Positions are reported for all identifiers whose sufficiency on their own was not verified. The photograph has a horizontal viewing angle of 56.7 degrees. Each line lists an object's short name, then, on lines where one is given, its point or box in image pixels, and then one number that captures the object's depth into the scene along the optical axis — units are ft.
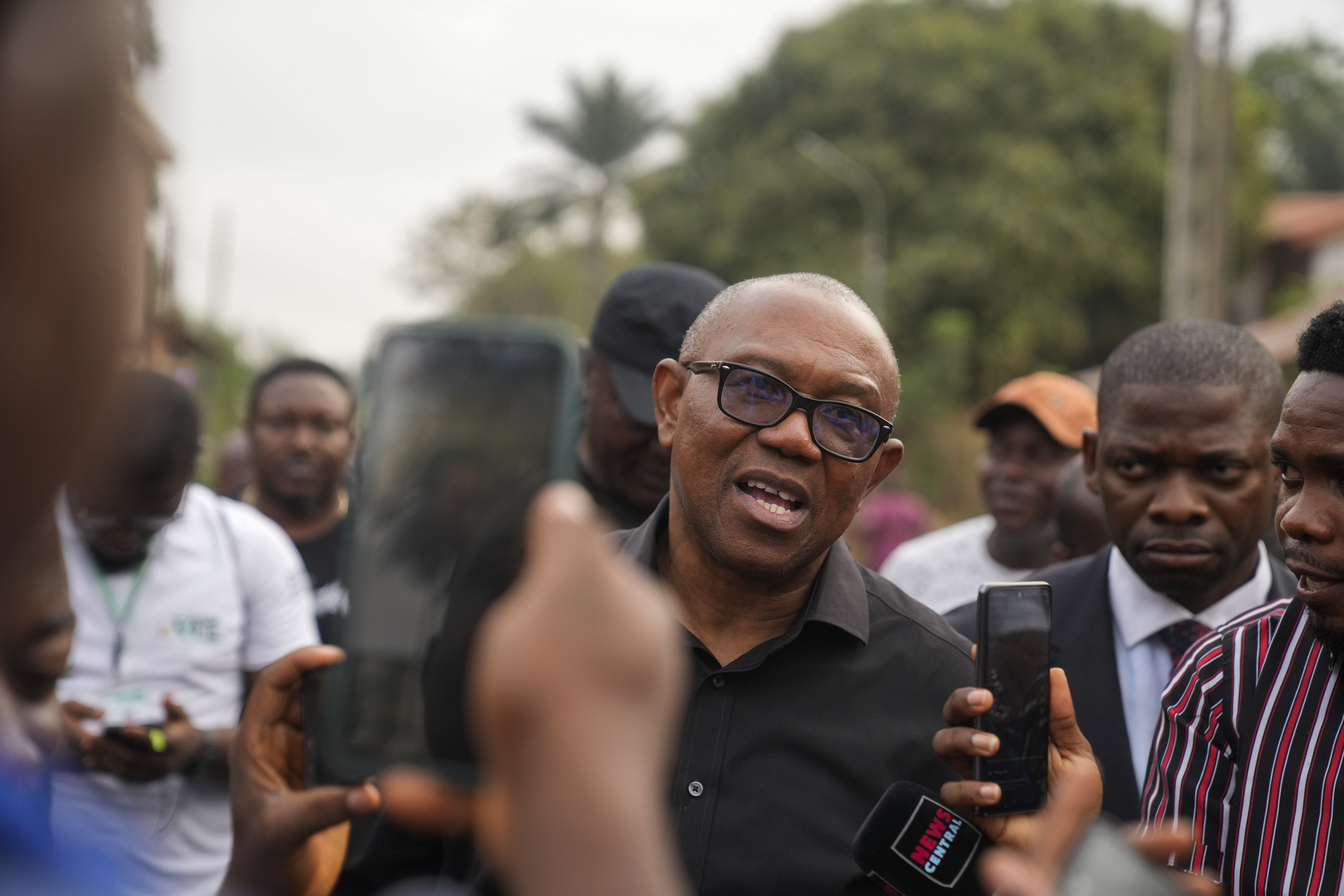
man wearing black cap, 11.77
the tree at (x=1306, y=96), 156.25
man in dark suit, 10.48
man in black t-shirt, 17.54
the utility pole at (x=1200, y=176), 43.21
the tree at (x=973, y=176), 98.89
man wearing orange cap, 15.52
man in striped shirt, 7.12
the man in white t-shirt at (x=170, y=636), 11.47
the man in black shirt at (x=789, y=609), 7.41
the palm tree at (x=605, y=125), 130.62
